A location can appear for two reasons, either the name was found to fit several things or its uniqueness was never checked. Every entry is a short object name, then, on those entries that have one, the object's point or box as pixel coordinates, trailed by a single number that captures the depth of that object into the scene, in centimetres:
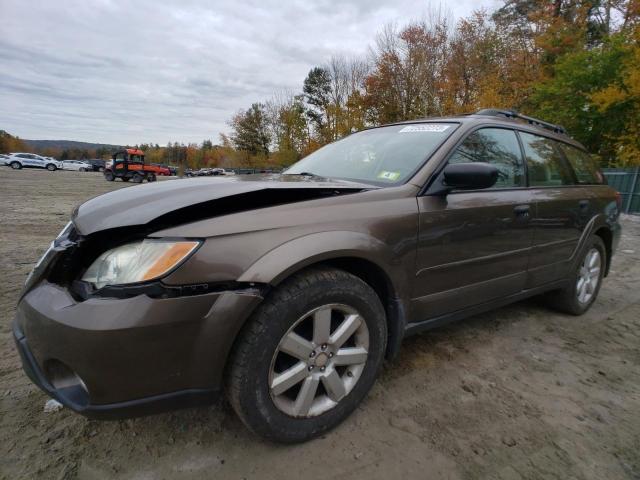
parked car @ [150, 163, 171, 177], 4311
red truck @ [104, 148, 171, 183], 2309
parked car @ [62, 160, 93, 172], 4680
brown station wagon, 128
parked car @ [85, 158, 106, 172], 4688
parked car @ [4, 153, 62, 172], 3847
